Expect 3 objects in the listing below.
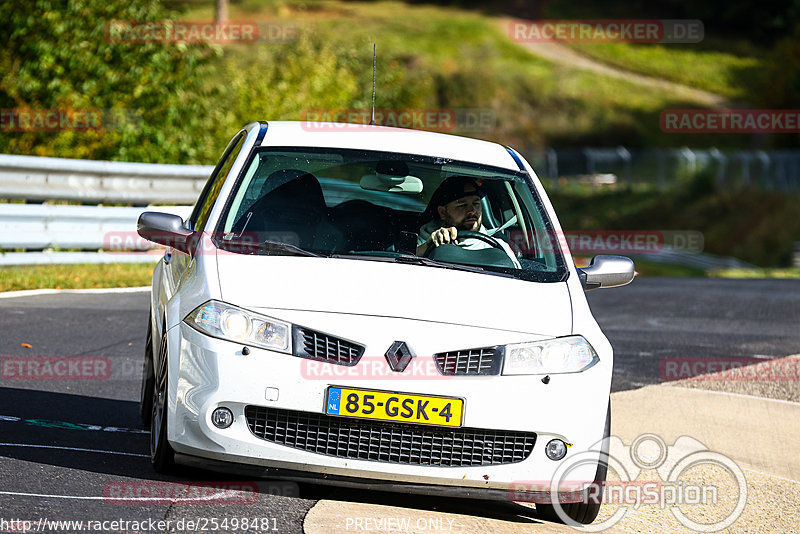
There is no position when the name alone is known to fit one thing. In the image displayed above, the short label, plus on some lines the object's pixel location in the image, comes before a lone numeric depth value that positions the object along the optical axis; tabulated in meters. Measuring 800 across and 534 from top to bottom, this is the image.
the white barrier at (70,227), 26.61
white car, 10.52
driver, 13.78
